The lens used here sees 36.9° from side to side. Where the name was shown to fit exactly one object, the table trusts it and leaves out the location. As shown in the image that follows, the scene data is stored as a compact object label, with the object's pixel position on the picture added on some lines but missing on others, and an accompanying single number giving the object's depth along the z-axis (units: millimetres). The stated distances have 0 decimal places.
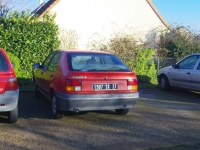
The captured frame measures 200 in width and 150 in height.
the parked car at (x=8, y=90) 5926
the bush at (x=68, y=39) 16219
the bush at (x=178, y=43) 16953
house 17797
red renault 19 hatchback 6281
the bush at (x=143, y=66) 13609
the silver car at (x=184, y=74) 10102
